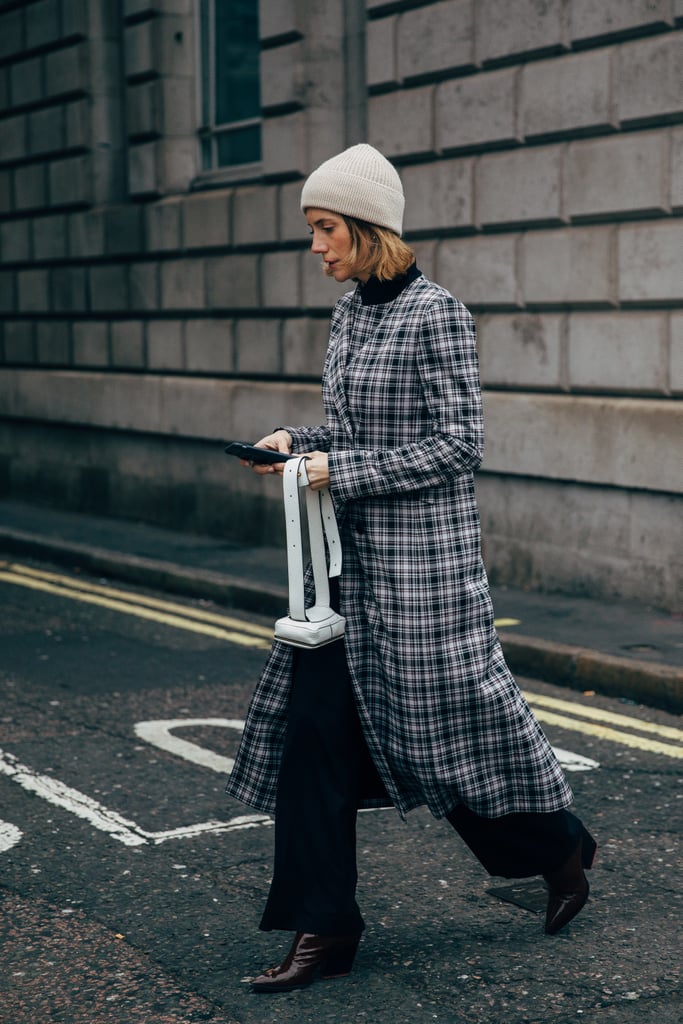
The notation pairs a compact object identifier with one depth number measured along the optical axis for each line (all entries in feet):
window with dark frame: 39.01
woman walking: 11.55
